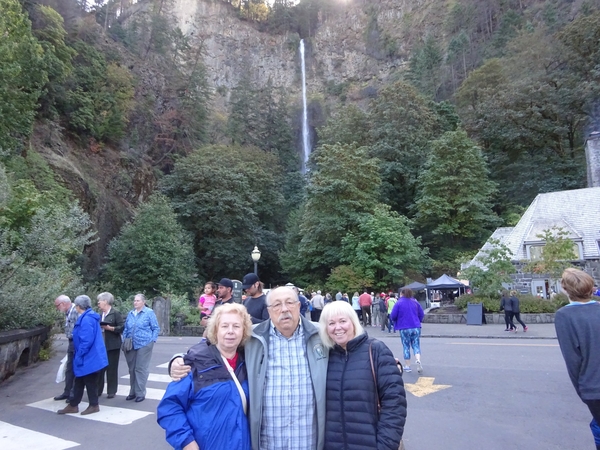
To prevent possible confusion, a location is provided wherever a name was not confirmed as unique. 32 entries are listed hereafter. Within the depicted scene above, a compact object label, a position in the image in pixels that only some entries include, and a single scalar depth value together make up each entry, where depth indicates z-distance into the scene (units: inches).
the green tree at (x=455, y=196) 1373.0
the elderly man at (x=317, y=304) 671.8
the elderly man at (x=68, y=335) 265.6
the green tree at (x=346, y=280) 1130.0
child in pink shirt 333.2
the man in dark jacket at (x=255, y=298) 212.7
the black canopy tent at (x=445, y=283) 1008.2
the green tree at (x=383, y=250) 1149.1
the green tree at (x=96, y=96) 1191.4
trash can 725.3
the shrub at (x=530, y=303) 724.7
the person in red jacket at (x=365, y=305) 789.2
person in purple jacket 324.2
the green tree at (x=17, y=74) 731.4
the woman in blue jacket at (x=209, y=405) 98.4
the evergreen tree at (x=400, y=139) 1557.6
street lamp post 742.8
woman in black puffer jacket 99.7
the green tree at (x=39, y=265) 361.1
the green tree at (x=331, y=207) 1282.0
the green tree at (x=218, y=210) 1386.6
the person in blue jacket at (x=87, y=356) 231.9
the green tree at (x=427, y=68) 2190.0
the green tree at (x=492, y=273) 783.1
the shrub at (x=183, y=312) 773.9
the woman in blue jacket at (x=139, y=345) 273.7
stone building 986.7
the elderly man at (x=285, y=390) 101.6
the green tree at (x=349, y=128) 1731.1
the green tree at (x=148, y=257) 1053.8
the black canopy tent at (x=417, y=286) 1040.5
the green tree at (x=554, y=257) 818.2
